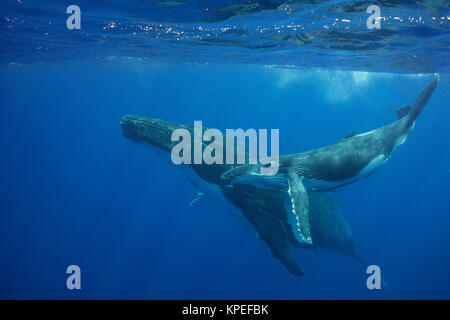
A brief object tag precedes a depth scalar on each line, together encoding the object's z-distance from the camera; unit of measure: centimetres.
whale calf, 773
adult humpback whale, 973
